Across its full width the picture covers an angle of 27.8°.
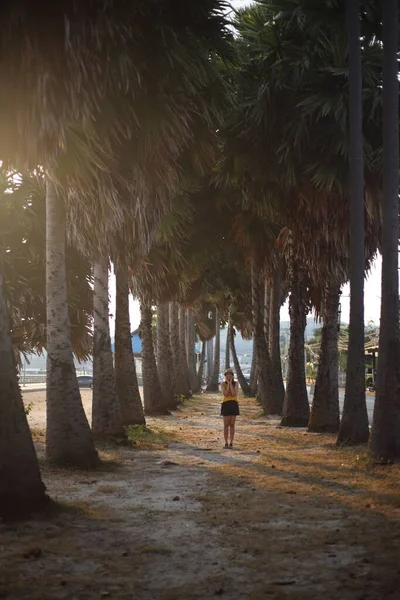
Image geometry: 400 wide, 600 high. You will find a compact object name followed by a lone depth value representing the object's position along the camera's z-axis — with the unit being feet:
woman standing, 56.34
